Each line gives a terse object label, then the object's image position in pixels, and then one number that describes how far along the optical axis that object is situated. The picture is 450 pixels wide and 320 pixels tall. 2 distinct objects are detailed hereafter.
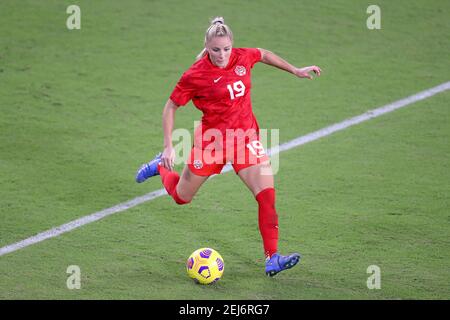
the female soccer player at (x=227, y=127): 13.31
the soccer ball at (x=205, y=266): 13.31
